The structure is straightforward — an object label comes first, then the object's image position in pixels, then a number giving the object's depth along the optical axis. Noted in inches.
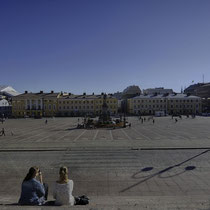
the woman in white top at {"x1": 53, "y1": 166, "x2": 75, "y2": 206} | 206.1
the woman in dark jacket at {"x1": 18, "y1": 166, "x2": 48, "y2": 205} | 211.0
